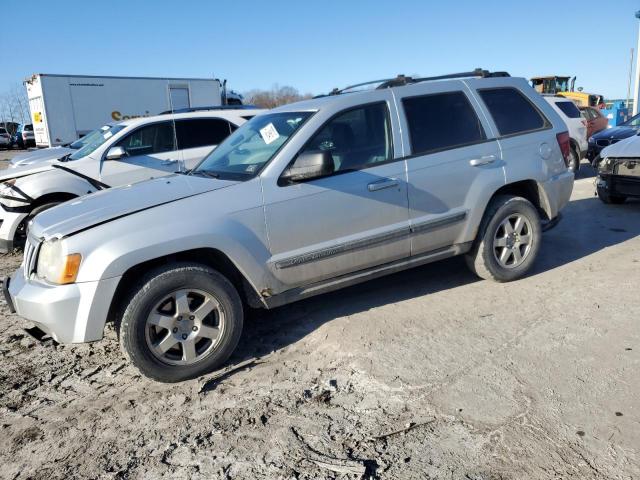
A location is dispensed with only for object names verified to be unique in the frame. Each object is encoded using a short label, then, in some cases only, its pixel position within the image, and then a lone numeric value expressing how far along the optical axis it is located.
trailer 18.05
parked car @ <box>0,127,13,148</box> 36.62
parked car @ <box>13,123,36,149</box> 34.50
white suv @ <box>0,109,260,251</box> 6.70
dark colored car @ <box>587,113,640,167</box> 11.33
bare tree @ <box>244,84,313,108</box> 57.72
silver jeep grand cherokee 3.39
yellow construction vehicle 27.48
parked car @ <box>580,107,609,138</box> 15.64
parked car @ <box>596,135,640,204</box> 7.67
